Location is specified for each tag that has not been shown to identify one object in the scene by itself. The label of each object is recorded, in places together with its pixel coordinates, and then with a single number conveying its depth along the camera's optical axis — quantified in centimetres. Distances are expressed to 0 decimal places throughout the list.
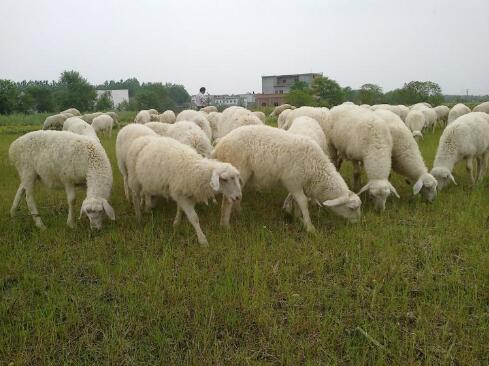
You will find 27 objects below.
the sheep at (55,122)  2322
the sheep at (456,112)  1670
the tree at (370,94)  4688
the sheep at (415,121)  1556
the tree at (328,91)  5572
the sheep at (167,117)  1762
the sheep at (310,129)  701
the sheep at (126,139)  664
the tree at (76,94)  6212
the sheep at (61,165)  565
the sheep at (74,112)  2940
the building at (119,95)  9448
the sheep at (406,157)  677
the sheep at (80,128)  1093
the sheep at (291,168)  546
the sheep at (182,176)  495
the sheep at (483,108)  1755
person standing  1681
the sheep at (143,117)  1789
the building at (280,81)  9006
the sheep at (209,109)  2054
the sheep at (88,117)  2450
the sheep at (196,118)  984
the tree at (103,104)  6412
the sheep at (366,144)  613
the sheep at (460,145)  725
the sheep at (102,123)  2042
